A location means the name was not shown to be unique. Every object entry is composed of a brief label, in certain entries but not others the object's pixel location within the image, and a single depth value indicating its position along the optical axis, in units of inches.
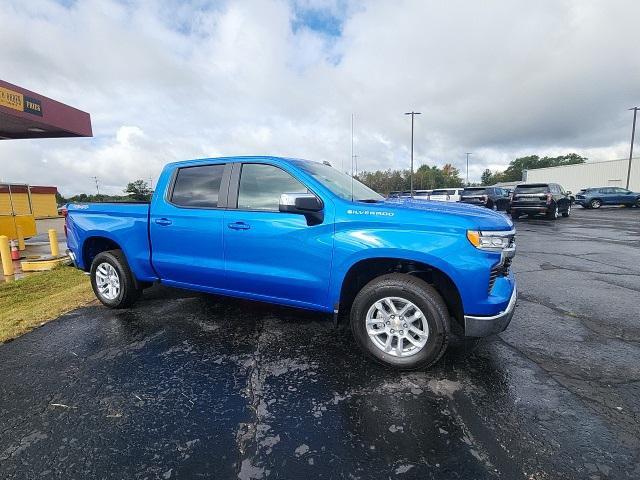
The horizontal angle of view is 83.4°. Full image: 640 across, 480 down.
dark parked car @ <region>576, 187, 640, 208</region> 1152.8
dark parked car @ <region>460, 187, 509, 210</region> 839.9
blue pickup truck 114.2
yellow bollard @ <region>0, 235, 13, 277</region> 313.2
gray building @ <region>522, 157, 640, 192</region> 1797.2
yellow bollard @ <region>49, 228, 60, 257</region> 403.9
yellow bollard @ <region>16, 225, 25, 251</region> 487.5
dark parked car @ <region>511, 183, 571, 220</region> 680.4
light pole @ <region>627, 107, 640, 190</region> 1593.9
